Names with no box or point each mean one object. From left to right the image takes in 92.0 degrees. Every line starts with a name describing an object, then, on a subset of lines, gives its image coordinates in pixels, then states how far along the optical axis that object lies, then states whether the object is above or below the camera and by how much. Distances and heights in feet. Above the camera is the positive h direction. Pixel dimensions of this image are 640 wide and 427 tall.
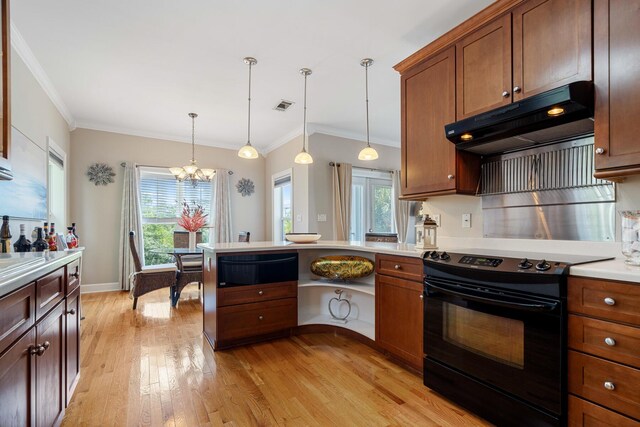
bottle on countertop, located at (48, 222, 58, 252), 8.40 -0.71
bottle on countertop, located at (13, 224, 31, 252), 7.47 -0.72
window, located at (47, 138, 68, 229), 13.56 +1.35
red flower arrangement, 15.30 -0.36
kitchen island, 8.24 -2.60
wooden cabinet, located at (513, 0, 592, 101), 5.59 +3.27
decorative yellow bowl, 9.46 -1.65
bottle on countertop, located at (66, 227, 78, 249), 9.30 -0.75
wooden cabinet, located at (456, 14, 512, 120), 6.70 +3.33
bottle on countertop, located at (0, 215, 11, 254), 6.94 -0.49
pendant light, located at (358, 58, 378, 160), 10.60 +2.38
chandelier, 16.10 +2.32
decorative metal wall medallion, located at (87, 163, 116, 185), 16.92 +2.31
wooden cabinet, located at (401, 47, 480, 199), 7.88 +2.16
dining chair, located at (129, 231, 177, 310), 13.08 -2.72
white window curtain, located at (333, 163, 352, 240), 17.72 +0.81
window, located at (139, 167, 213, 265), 18.52 +0.55
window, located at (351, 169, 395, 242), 19.65 +0.71
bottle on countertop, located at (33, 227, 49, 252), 7.86 -0.73
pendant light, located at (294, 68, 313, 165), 11.15 +2.15
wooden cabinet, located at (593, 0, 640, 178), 5.02 +2.20
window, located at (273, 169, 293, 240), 20.04 +0.57
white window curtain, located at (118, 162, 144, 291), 17.24 -0.27
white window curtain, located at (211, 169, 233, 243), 19.90 +0.44
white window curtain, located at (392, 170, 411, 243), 20.34 +0.12
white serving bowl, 10.44 -0.80
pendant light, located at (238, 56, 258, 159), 10.48 +2.29
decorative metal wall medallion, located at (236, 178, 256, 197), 21.15 +1.92
